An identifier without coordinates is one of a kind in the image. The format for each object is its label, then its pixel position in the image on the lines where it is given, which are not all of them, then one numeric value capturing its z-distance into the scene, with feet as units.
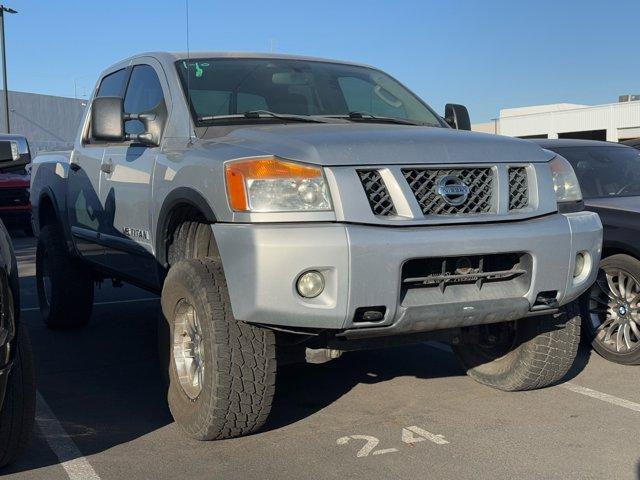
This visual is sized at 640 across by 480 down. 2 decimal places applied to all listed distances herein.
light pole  82.83
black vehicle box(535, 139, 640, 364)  17.62
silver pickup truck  11.12
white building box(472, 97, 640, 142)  135.74
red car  52.54
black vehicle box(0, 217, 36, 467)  10.41
